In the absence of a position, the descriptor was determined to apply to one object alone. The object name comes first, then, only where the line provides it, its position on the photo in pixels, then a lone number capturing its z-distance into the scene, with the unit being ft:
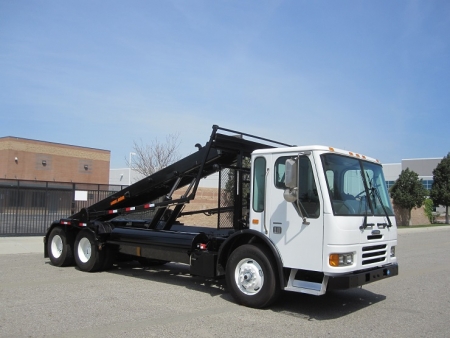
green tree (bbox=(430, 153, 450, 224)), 140.26
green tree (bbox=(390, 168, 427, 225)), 120.47
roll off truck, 21.57
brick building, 163.53
